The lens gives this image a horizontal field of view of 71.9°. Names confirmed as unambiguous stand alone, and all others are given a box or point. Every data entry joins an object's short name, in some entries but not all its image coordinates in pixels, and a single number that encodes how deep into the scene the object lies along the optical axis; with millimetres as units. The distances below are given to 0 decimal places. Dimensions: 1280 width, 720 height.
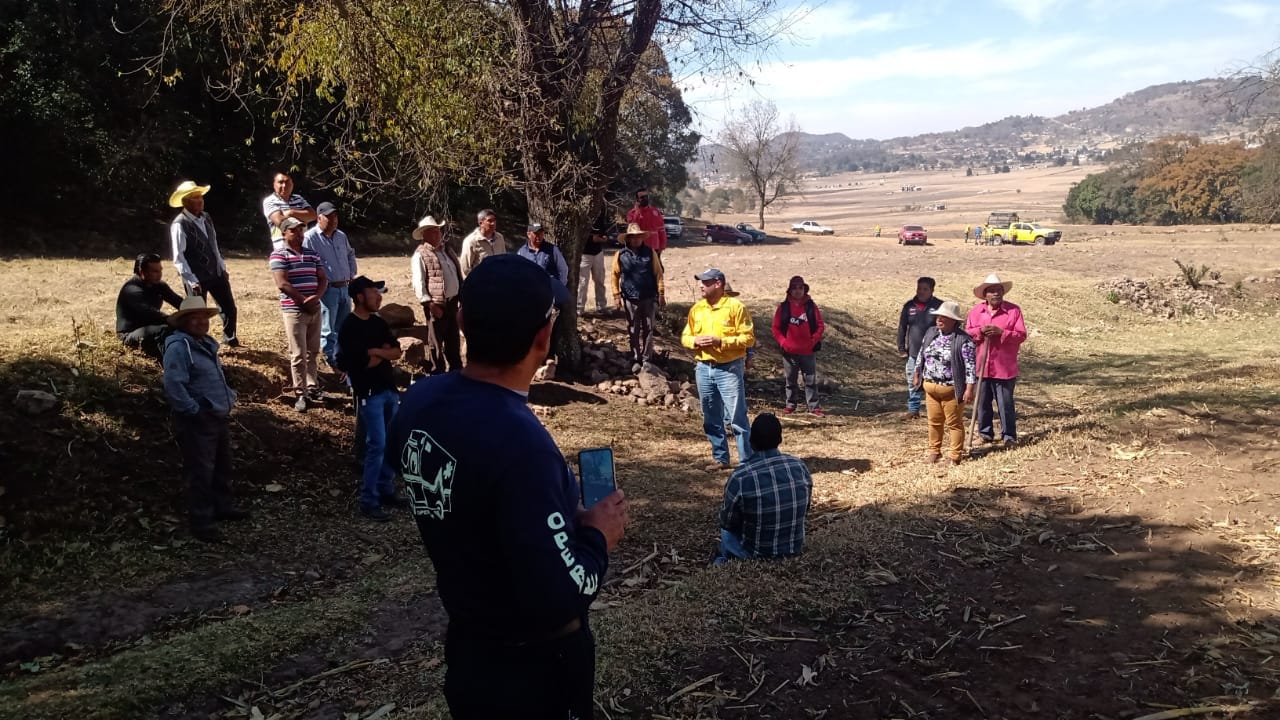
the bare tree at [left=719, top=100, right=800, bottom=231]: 55938
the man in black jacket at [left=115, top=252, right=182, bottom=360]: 7590
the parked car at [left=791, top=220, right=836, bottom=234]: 61906
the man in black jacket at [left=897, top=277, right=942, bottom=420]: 10695
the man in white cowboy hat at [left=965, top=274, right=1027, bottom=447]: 8641
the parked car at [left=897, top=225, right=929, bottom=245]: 45344
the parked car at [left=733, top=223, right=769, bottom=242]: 44938
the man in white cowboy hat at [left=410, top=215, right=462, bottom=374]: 9430
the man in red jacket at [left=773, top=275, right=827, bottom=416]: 10750
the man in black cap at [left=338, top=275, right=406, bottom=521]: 6883
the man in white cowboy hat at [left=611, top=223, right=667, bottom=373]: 11336
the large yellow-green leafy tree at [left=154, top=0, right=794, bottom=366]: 9633
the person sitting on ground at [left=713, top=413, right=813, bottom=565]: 5465
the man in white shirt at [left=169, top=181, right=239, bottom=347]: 8344
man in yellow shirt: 7953
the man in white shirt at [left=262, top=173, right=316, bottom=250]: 8953
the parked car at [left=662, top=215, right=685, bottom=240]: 40469
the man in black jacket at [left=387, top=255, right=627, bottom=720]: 1967
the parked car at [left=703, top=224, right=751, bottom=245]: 43812
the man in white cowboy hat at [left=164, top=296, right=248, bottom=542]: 6230
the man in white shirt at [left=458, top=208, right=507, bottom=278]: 9898
